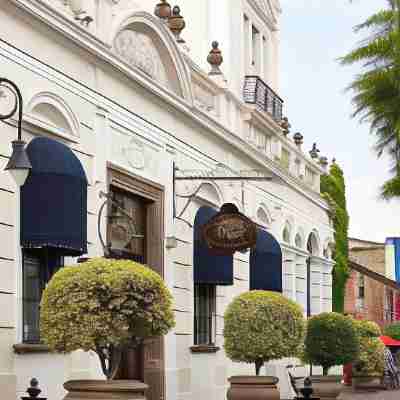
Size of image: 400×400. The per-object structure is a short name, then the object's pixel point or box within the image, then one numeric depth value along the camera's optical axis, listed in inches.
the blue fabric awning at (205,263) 926.4
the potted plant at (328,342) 1044.5
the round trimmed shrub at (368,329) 1389.5
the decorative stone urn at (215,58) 998.4
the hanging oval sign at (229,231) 842.2
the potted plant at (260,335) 762.8
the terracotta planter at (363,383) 1460.4
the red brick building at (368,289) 2358.5
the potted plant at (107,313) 510.9
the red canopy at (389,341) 1867.0
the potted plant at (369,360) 1395.4
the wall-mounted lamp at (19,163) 521.3
